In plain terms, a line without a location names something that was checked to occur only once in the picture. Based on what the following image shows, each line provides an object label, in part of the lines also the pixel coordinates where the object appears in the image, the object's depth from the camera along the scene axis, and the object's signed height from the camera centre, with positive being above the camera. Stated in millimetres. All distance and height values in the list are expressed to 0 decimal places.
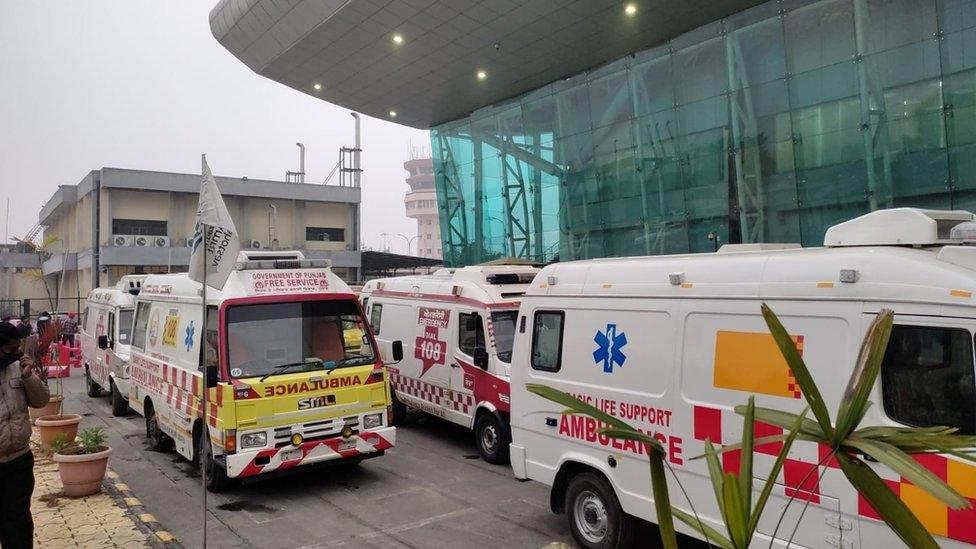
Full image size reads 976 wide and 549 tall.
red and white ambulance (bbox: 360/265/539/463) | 9398 -688
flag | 6133 +639
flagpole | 5819 +91
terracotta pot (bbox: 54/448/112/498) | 7633 -1877
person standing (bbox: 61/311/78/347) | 22558 -673
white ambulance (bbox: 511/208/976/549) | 3877 -511
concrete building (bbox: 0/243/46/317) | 44594 +2435
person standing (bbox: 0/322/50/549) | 5156 -984
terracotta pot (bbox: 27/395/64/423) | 11633 -1785
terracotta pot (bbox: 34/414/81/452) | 9148 -1594
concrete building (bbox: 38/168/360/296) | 33406 +4886
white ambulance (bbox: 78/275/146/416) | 12969 -595
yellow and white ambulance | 7414 -842
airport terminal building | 13797 +5014
